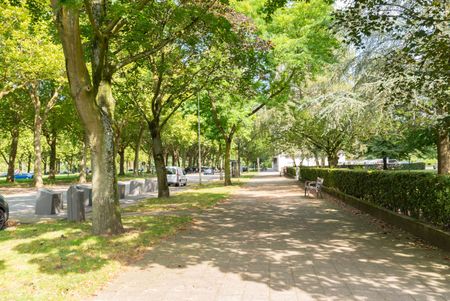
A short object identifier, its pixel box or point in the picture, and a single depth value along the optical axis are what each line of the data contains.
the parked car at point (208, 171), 76.94
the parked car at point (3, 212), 11.03
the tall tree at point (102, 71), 8.54
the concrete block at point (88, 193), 14.55
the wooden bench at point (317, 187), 20.17
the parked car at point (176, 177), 33.88
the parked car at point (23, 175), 70.88
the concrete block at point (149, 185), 25.06
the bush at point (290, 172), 47.86
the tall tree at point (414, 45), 8.75
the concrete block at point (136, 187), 23.02
